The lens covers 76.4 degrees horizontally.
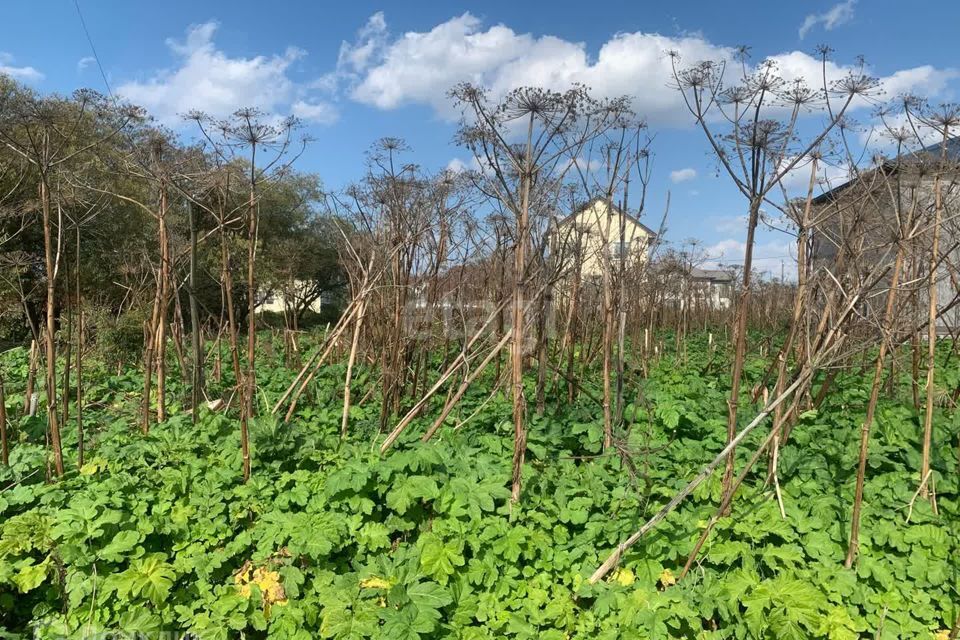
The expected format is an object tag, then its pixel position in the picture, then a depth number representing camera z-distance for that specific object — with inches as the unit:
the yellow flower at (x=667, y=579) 109.4
